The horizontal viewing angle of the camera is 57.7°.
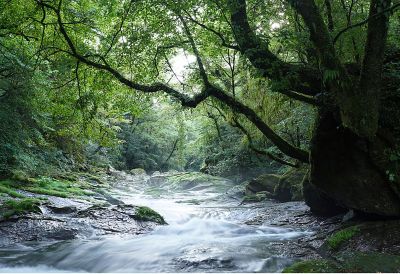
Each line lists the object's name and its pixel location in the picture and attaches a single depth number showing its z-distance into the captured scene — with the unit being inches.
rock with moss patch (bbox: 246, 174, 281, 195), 665.0
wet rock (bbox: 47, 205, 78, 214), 422.0
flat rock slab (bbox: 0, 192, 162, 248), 357.1
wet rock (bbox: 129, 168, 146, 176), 1492.4
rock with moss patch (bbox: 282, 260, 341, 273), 199.0
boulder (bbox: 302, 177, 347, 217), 407.2
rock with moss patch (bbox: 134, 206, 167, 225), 441.0
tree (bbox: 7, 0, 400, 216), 273.6
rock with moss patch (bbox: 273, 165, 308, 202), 570.3
